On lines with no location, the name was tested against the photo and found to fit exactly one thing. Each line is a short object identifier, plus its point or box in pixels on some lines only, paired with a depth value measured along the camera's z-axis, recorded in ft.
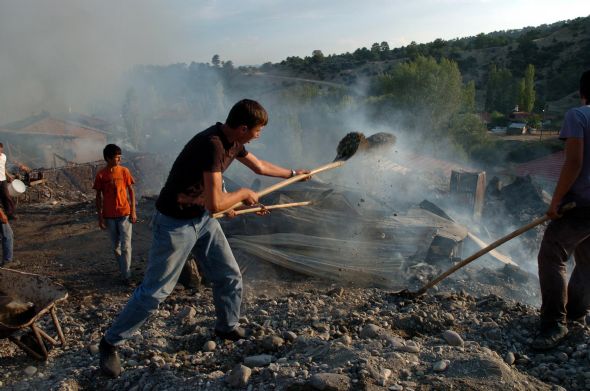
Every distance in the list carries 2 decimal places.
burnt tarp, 17.98
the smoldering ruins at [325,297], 8.81
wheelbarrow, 10.05
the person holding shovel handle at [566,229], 9.91
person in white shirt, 21.55
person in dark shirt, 9.37
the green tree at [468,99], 87.91
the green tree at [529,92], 116.37
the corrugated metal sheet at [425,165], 51.62
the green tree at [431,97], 81.76
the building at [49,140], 110.01
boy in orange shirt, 16.24
